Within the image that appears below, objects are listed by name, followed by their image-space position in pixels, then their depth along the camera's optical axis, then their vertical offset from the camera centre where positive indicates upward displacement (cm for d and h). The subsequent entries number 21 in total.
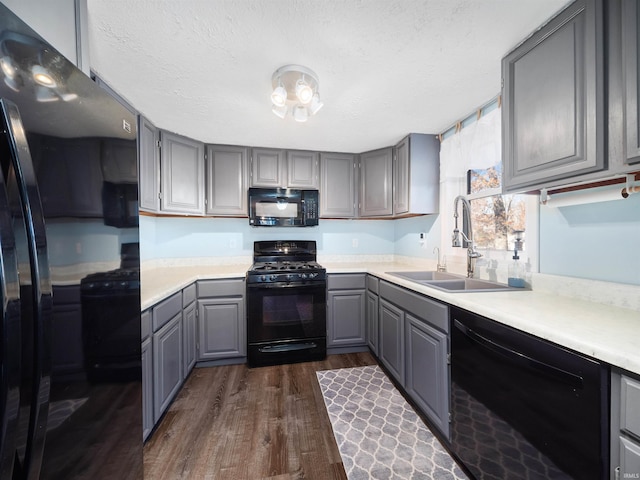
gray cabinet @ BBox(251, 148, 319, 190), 274 +78
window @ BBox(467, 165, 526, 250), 173 +19
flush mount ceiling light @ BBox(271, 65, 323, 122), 143 +91
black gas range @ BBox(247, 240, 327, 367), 238 -75
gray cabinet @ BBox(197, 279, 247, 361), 233 -77
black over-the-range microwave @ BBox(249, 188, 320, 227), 267 +34
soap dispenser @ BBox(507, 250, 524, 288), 157 -24
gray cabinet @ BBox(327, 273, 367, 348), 258 -75
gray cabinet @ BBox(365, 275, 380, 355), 241 -75
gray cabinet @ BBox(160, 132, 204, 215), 232 +64
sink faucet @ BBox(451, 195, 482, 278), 188 -1
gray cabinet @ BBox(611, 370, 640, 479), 69 -54
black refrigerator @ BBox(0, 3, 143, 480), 46 -8
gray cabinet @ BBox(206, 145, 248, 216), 265 +63
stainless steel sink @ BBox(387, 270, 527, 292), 167 -34
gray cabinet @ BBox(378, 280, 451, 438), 146 -77
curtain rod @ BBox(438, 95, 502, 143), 177 +96
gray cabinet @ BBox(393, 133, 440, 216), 242 +63
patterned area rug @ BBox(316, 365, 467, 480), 134 -124
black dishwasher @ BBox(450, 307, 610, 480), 79 -65
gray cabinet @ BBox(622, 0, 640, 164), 86 +57
